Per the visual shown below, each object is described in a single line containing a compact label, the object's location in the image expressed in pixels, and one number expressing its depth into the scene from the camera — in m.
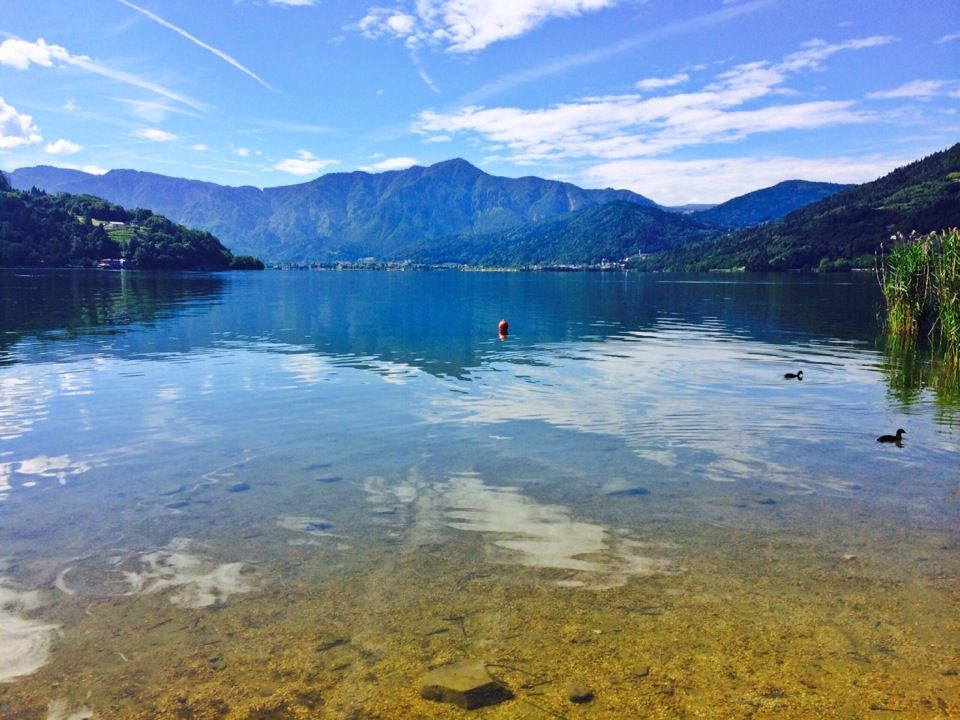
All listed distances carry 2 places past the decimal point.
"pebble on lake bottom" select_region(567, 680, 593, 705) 8.52
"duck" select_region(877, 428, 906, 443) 21.69
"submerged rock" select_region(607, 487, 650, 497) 16.59
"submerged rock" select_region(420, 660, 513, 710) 8.51
